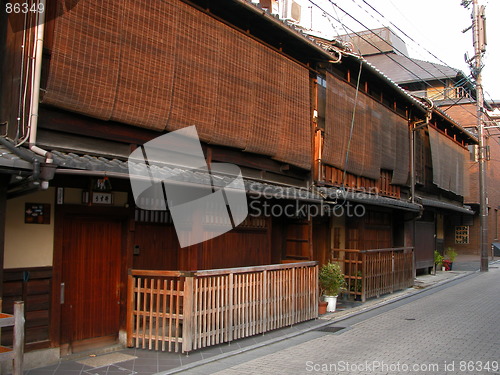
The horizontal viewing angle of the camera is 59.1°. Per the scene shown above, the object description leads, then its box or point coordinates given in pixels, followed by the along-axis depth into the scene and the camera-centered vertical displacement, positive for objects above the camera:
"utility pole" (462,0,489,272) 22.73 +6.87
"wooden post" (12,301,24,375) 4.64 -1.25
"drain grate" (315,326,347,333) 9.77 -2.38
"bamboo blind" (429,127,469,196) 20.69 +3.13
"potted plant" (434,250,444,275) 22.47 -1.74
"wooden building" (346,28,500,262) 30.70 +7.85
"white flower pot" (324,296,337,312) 11.91 -2.14
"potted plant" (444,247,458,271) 24.11 -1.89
